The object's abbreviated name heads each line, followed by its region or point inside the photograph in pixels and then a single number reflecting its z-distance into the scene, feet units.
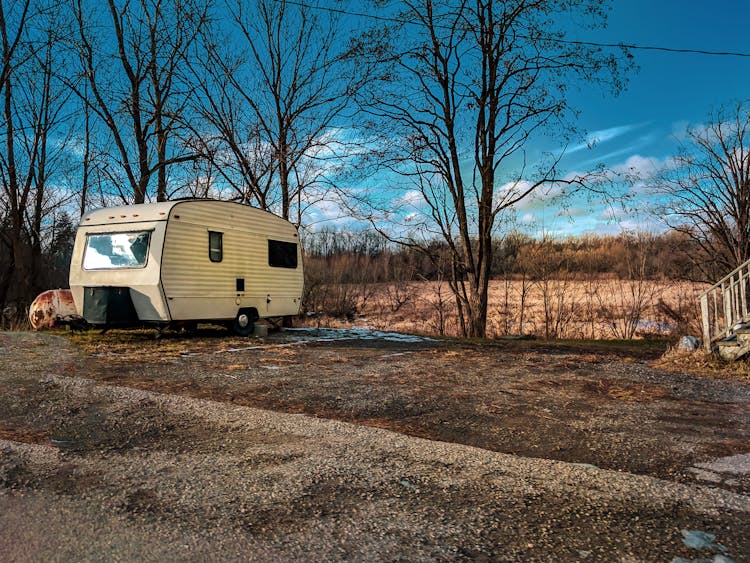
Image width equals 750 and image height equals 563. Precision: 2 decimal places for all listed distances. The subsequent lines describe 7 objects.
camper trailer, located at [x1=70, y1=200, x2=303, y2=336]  35.73
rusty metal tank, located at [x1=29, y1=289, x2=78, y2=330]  41.57
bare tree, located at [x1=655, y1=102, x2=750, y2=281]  62.54
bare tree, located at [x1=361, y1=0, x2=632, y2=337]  53.57
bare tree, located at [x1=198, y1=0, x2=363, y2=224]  56.85
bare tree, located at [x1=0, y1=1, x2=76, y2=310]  73.92
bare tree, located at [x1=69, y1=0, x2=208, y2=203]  60.85
